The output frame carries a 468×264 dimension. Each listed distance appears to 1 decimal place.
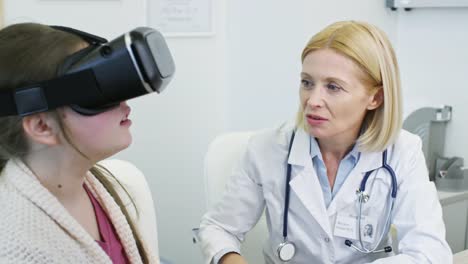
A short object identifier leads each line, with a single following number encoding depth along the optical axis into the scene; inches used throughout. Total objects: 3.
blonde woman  56.4
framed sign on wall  87.5
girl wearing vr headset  36.0
